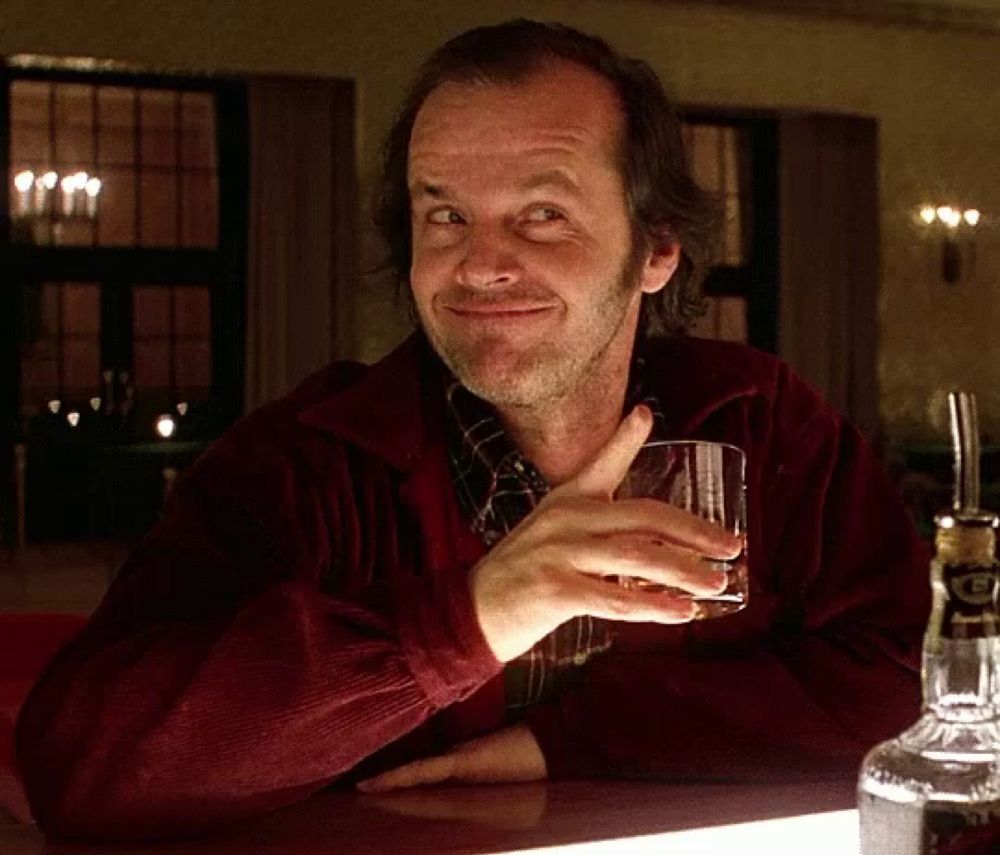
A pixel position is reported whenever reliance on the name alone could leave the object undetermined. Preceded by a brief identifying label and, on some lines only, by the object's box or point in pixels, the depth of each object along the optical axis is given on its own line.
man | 1.03
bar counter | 0.98
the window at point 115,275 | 6.54
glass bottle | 0.70
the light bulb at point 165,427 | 6.44
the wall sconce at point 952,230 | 7.73
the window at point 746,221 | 7.66
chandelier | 6.50
